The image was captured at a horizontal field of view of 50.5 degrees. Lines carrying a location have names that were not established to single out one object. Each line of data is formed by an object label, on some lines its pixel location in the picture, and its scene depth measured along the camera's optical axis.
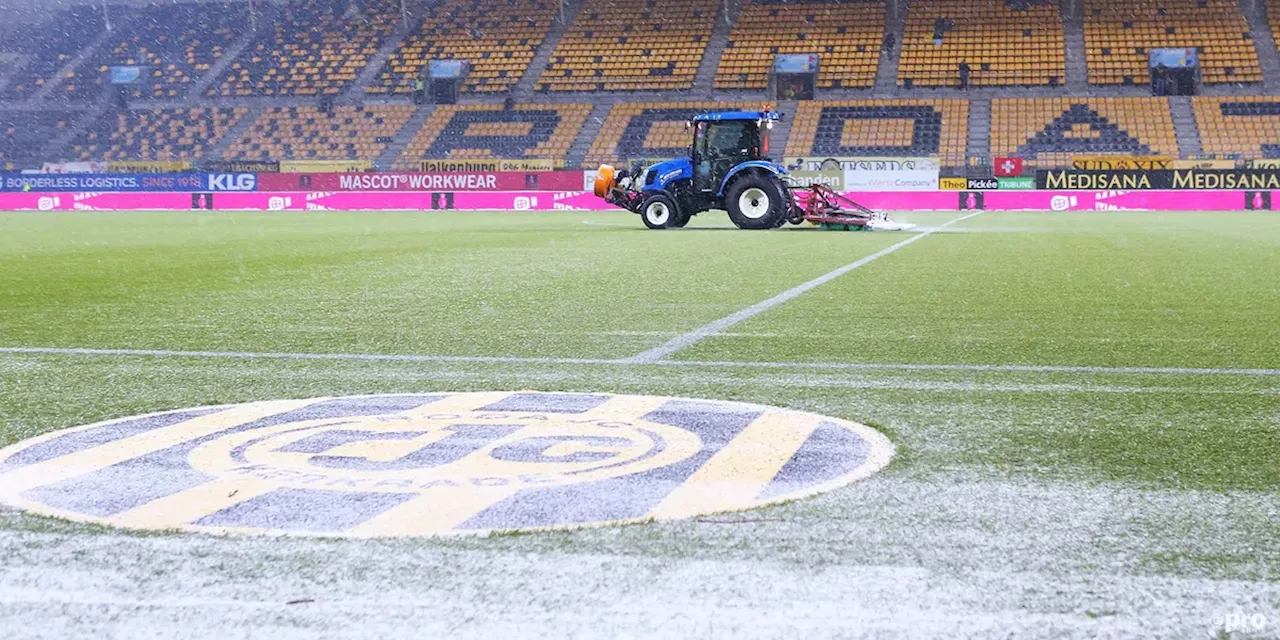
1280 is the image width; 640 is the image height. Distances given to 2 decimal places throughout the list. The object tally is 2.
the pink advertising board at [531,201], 36.51
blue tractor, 21.62
